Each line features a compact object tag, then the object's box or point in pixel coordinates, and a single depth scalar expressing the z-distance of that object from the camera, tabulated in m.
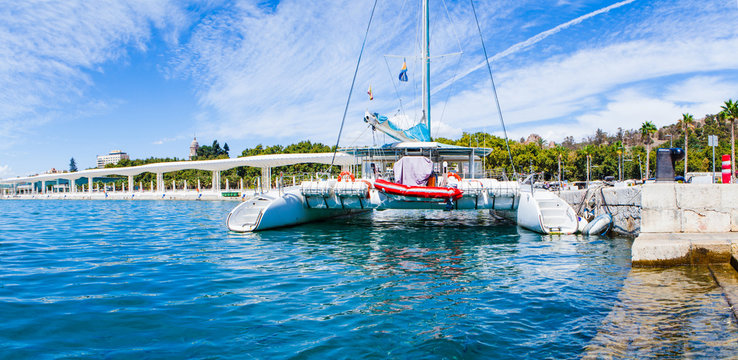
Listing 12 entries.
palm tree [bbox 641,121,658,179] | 63.06
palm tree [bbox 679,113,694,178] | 55.37
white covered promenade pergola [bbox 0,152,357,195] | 55.97
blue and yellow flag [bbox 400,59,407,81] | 21.70
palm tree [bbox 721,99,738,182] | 37.84
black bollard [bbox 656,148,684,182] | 10.33
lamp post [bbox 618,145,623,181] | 64.82
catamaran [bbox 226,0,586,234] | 14.90
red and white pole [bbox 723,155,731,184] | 10.17
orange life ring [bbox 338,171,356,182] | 16.43
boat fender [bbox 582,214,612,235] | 14.38
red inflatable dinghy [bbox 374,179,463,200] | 14.53
